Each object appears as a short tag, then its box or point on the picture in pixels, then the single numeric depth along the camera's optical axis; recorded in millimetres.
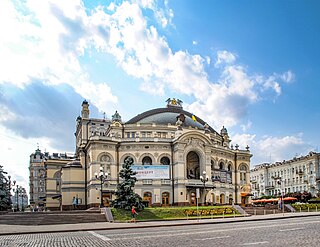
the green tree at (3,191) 68260
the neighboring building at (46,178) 62352
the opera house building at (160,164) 45496
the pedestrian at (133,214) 27482
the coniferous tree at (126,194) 31219
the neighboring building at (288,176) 68372
